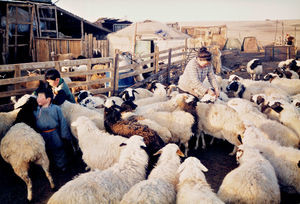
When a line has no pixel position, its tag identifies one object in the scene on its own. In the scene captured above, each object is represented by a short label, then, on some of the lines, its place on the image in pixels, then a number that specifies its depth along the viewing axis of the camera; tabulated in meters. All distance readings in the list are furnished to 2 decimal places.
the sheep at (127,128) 3.95
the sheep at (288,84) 8.25
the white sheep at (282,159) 3.53
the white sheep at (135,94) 6.72
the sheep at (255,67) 12.42
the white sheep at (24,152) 3.62
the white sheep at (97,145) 3.85
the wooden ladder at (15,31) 13.38
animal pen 5.62
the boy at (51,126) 4.34
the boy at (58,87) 5.03
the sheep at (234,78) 9.17
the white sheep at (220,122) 4.94
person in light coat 5.47
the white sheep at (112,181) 2.48
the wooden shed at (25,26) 13.66
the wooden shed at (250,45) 26.94
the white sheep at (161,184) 2.45
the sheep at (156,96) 6.61
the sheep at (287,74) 10.21
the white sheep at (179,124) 4.95
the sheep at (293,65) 11.43
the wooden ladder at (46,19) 16.31
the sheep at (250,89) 7.64
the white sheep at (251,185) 2.72
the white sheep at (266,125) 4.65
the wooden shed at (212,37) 26.75
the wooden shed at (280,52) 18.28
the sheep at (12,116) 4.36
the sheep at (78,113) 5.14
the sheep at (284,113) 5.13
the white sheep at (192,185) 2.45
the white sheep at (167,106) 5.62
